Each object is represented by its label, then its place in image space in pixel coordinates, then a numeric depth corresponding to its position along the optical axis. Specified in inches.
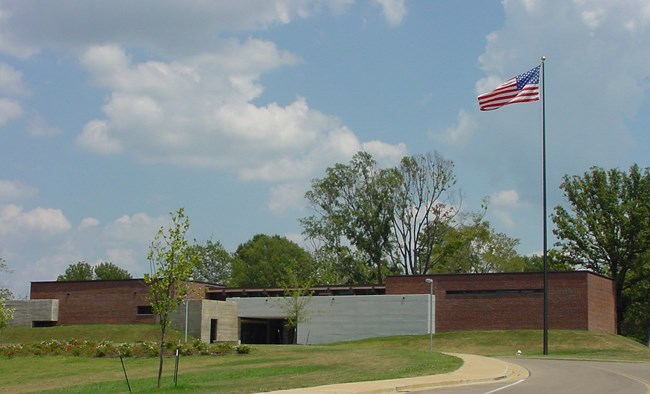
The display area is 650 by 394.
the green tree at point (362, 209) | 3703.2
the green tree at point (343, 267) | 3767.2
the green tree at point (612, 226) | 3004.4
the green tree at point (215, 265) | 5506.9
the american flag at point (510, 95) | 1861.5
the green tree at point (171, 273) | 1059.3
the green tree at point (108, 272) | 5354.3
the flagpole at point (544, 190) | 2025.1
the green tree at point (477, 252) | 3639.3
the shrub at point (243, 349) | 1807.3
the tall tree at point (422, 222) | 3612.2
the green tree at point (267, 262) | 4948.3
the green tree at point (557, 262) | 3166.8
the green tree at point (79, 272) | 5339.6
